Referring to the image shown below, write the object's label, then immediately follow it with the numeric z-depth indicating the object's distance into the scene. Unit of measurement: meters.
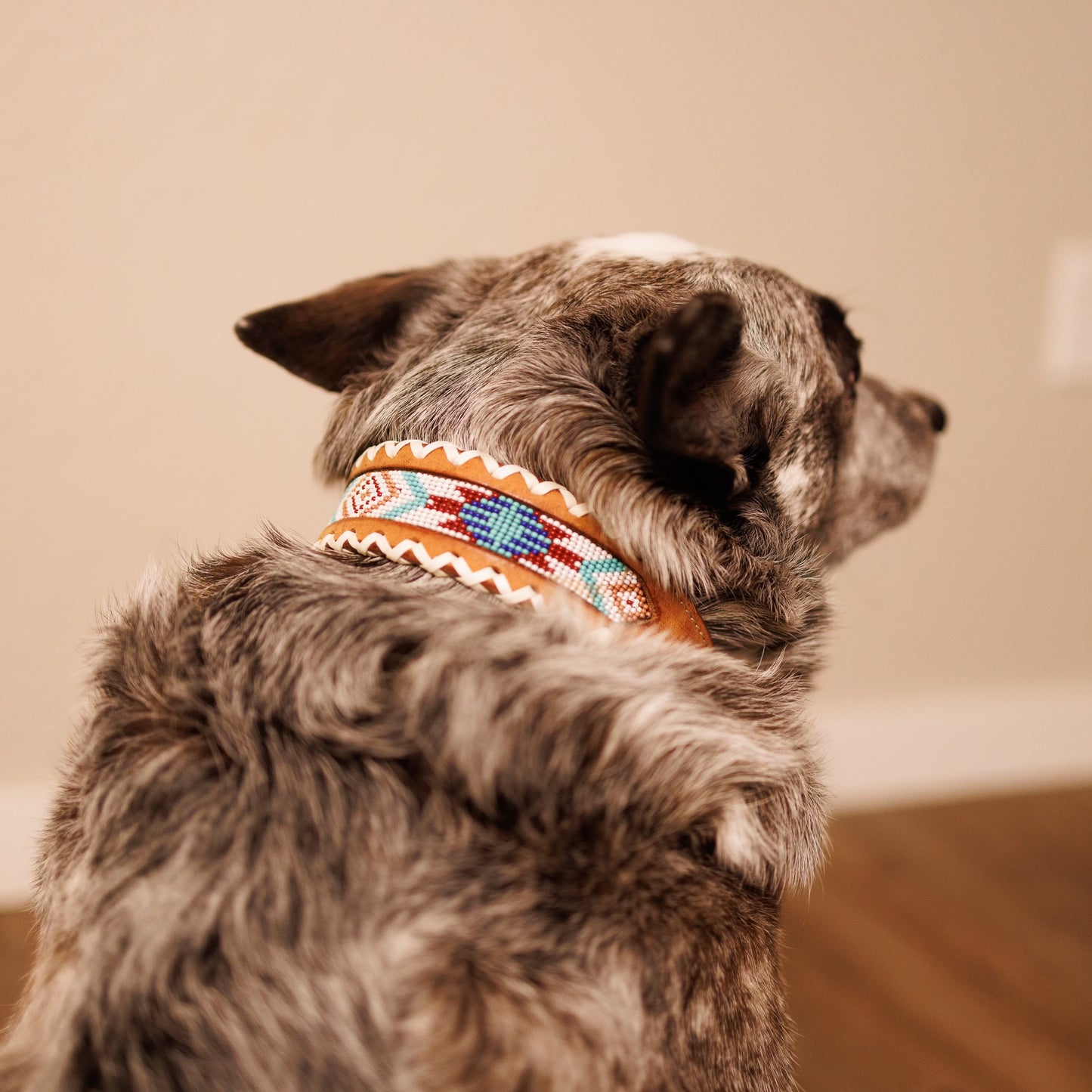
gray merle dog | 0.55
